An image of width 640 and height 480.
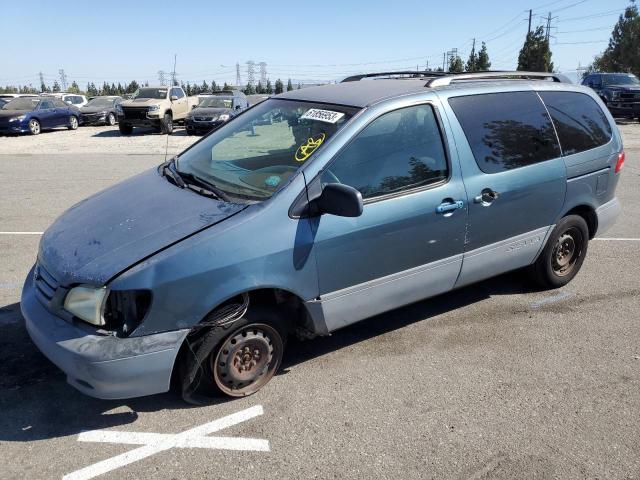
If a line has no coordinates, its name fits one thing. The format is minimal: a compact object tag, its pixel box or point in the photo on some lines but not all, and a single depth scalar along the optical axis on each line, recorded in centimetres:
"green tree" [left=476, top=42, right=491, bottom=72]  5500
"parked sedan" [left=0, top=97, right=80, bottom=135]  2075
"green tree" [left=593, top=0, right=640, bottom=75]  5331
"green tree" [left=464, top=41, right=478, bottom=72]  5688
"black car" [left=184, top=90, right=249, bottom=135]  1939
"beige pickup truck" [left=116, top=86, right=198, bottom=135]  2025
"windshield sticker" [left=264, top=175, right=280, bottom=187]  324
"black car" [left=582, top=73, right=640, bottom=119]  2153
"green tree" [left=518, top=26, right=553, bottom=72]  4734
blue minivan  279
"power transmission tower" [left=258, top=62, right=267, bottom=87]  12712
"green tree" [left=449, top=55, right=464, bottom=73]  6082
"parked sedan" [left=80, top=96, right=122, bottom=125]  2509
